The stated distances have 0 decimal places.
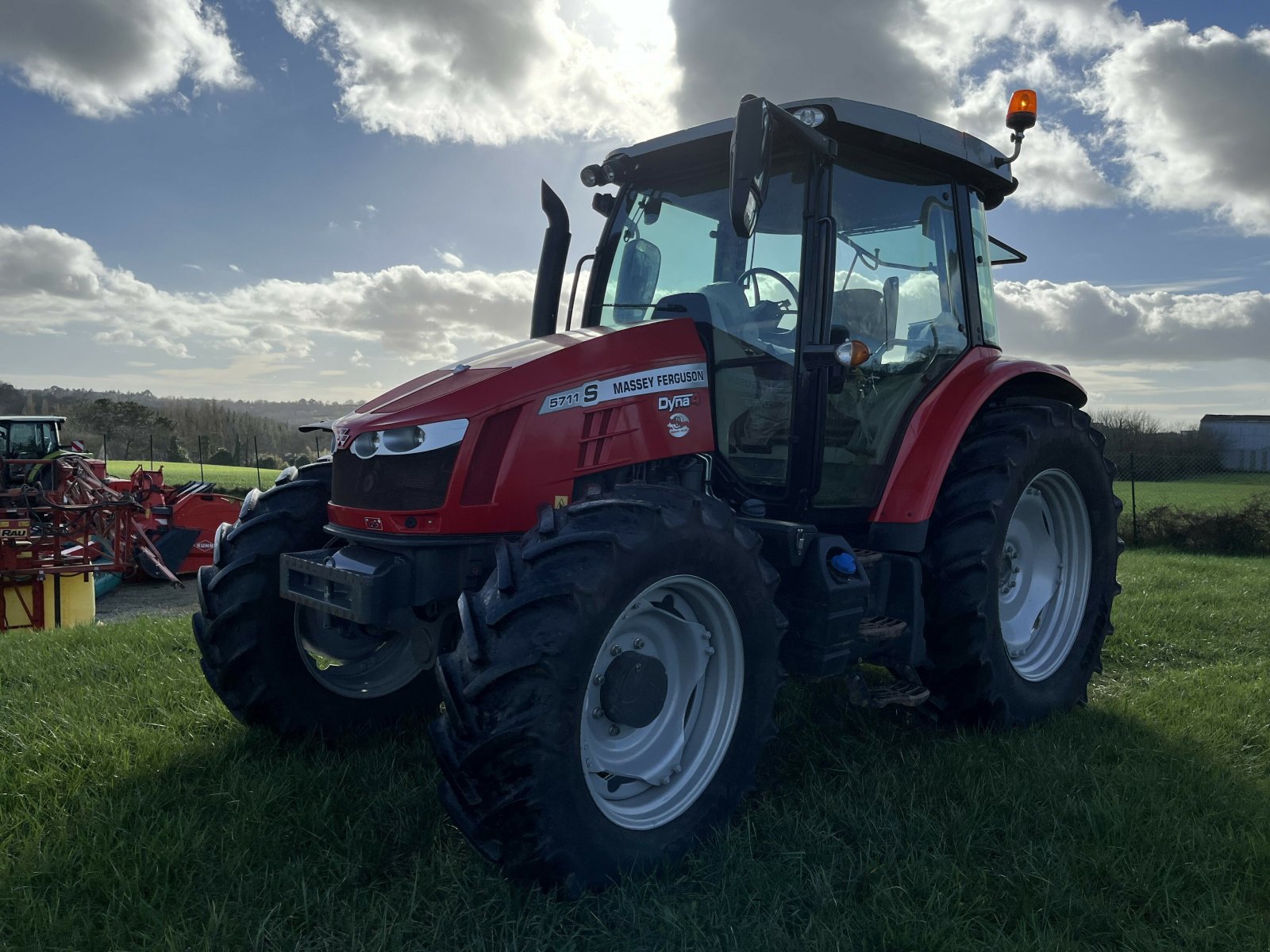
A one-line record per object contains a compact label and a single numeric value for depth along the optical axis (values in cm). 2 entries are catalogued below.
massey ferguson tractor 234
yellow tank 986
